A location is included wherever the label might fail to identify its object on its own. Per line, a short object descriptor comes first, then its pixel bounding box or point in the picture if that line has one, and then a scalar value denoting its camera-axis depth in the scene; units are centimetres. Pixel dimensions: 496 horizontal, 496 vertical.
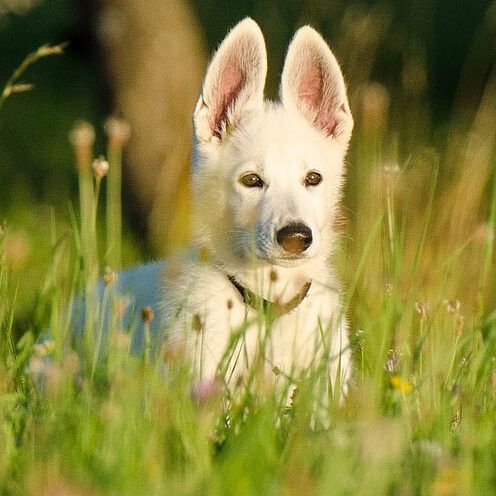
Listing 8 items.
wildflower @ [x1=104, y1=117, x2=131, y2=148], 609
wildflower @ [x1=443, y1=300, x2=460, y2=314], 712
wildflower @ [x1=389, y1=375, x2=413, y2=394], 621
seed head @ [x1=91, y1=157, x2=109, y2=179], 647
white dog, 831
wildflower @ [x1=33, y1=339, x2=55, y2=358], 654
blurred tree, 1709
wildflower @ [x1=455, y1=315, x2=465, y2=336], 717
